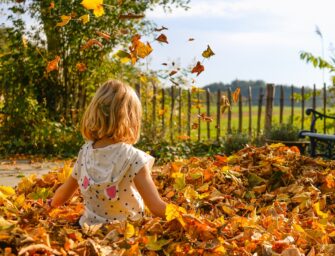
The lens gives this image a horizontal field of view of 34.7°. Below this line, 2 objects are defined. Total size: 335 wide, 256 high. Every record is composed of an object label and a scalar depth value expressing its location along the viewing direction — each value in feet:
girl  8.68
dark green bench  22.26
